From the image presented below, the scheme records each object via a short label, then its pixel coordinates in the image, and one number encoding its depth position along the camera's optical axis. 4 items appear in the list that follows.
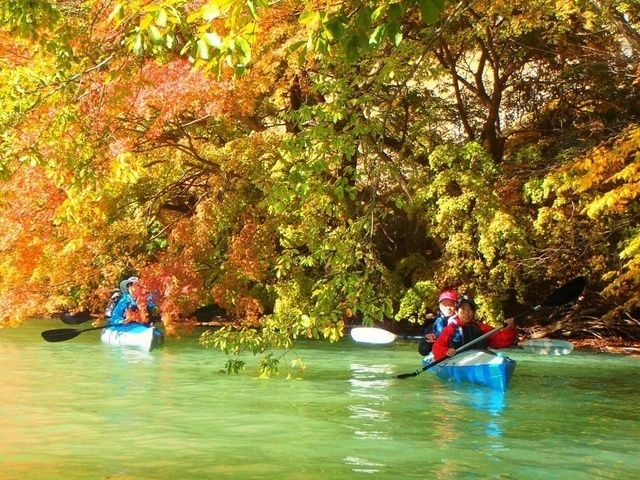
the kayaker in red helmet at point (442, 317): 10.87
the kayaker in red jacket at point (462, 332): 10.32
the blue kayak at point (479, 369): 9.52
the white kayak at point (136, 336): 13.63
